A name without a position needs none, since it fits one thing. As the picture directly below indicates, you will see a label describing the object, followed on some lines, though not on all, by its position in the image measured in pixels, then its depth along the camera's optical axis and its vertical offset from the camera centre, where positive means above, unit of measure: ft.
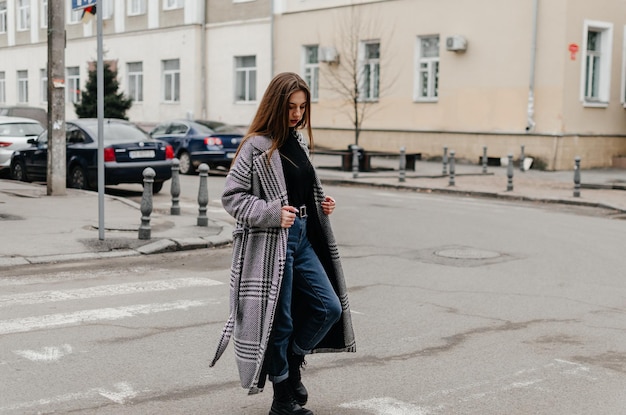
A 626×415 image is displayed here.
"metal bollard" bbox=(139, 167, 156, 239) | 36.96 -3.70
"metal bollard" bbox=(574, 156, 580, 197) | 61.21 -3.80
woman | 15.23 -2.27
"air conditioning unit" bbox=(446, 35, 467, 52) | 90.63 +7.69
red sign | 84.33 +6.76
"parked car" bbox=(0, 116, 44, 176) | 71.86 -1.74
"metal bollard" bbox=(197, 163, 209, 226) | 41.22 -3.70
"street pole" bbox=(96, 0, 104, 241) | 34.98 -0.59
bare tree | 102.12 +6.44
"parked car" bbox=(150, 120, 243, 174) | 76.02 -2.27
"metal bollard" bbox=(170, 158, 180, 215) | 44.14 -3.56
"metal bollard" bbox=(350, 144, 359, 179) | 74.84 -3.79
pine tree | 123.54 +1.80
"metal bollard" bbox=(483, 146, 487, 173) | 79.56 -3.28
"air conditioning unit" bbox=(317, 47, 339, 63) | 104.37 +7.22
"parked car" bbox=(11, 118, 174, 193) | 56.34 -2.51
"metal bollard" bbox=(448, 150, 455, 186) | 69.47 -3.70
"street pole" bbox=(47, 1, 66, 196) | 50.03 +0.71
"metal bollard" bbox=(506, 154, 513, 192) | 65.00 -3.79
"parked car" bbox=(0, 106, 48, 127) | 104.58 +0.03
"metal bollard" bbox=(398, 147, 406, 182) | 71.41 -3.66
